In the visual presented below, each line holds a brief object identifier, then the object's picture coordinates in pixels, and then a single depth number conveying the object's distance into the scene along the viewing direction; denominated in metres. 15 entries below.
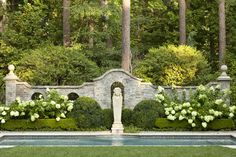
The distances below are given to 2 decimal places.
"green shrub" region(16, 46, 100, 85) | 22.23
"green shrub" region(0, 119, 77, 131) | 18.30
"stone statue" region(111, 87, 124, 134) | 17.84
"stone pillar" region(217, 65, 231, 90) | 19.56
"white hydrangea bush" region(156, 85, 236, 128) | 17.81
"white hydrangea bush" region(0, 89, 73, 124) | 18.12
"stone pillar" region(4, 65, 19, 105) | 19.61
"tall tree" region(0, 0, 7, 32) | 29.22
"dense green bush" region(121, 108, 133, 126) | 18.69
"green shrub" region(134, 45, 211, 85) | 22.42
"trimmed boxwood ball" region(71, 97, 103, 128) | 18.23
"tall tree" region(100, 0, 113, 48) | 26.92
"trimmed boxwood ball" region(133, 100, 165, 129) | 18.23
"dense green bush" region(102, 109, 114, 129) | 18.59
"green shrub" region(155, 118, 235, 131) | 18.06
